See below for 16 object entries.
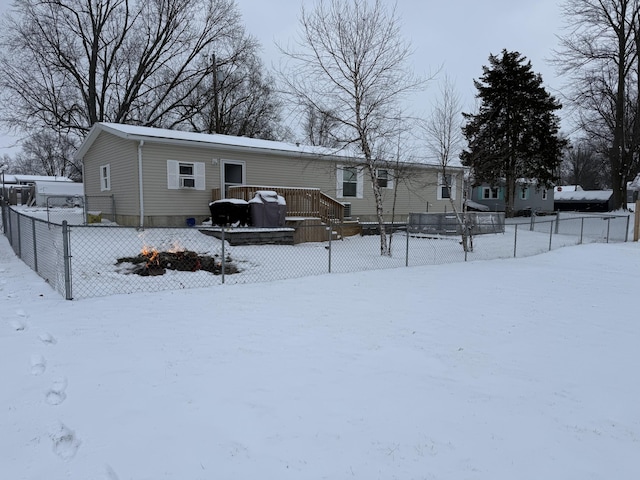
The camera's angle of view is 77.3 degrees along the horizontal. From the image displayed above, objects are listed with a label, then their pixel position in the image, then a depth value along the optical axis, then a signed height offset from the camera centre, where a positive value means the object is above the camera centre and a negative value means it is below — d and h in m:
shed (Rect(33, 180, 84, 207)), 31.06 +0.41
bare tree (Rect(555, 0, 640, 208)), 23.00 +7.03
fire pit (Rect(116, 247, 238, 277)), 8.03 -1.36
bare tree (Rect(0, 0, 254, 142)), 20.69 +7.87
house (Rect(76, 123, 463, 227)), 13.12 +1.01
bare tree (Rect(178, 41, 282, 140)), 25.34 +7.04
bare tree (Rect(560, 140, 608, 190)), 61.97 +5.48
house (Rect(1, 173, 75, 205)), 32.66 +0.71
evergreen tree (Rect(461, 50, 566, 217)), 26.23 +5.41
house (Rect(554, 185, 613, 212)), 38.31 +0.29
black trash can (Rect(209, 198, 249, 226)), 12.45 -0.37
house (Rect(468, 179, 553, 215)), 36.25 +0.36
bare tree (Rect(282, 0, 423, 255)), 10.62 +3.16
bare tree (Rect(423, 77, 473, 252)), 11.91 +2.24
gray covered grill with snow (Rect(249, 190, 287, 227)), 12.47 -0.26
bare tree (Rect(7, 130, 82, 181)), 45.91 +5.43
